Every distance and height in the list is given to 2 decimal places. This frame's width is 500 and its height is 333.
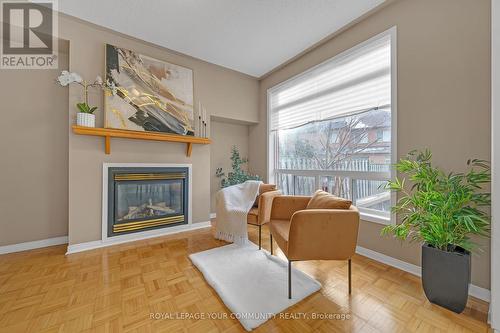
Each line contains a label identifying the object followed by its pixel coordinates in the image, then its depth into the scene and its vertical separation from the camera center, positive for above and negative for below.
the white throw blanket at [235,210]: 2.64 -0.61
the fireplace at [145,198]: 2.71 -0.50
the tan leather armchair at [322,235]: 1.57 -0.56
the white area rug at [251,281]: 1.46 -1.07
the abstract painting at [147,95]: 2.68 +1.06
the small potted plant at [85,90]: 2.31 +0.96
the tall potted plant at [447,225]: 1.45 -0.45
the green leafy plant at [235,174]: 3.71 -0.17
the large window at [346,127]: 2.29 +0.57
